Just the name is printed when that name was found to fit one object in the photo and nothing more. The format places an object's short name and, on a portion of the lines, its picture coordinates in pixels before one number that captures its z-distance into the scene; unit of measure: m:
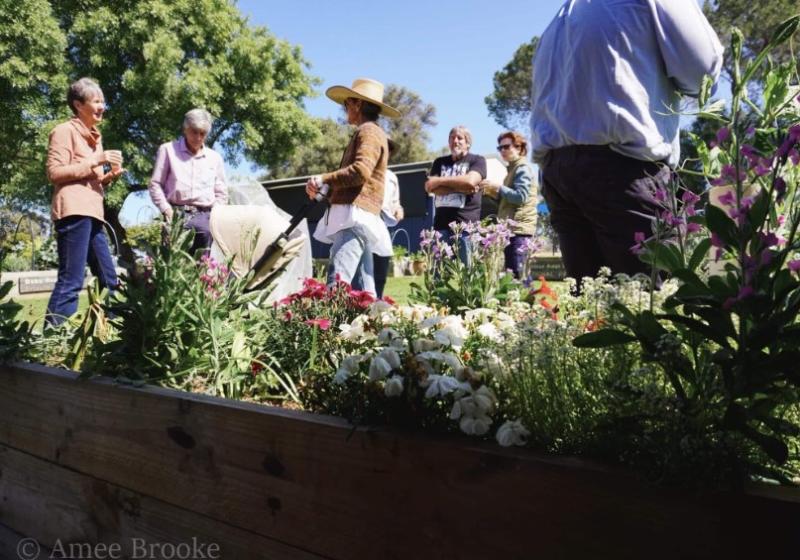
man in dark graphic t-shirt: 5.12
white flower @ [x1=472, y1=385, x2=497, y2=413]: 1.16
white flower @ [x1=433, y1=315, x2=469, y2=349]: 1.46
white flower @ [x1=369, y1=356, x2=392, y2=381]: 1.25
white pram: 3.05
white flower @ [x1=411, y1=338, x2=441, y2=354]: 1.40
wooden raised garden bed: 0.91
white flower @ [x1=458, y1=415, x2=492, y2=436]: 1.13
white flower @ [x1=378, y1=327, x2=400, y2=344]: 1.48
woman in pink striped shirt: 4.71
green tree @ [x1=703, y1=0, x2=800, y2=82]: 23.52
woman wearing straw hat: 3.79
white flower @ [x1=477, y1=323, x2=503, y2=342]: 1.72
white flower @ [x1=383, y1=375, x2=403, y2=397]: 1.19
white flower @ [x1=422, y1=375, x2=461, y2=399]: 1.17
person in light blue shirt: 2.12
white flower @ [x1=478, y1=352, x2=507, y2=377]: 1.25
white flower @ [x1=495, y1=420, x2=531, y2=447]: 1.08
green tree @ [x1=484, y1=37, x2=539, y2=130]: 35.91
